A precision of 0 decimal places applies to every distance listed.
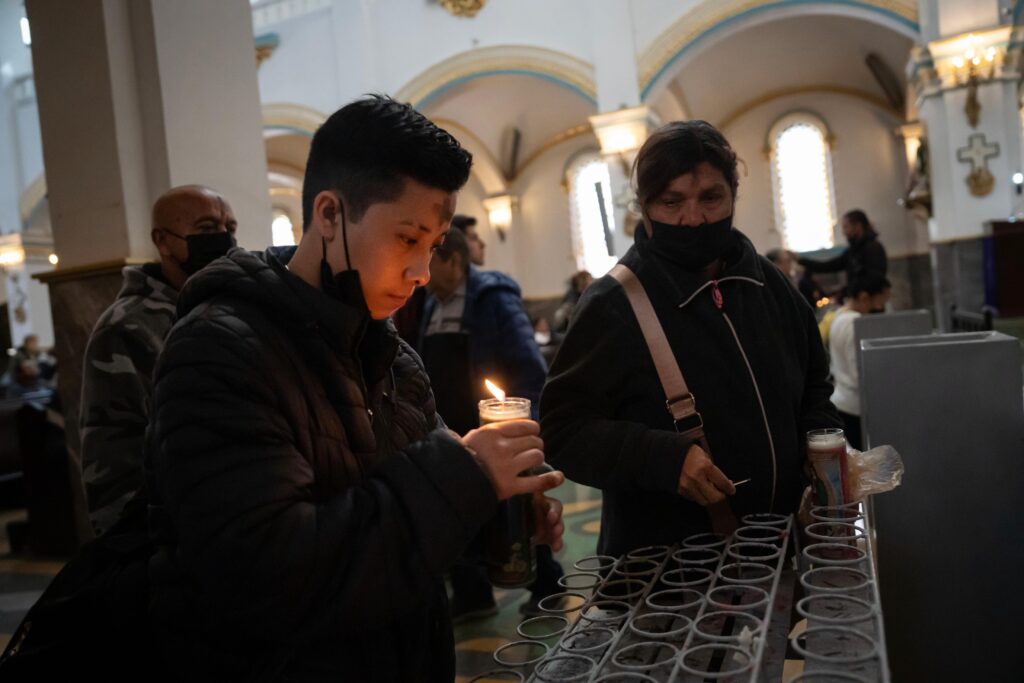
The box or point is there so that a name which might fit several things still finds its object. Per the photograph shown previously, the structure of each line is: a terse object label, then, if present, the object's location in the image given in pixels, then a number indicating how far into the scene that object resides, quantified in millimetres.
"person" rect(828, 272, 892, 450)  4957
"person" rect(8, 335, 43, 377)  12349
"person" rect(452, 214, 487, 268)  4656
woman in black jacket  2088
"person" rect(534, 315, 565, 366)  11469
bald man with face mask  2197
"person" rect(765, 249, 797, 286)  8041
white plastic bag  1790
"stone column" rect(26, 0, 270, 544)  3904
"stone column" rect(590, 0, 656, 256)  12617
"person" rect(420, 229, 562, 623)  4090
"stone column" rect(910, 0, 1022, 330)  9977
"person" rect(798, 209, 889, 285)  7039
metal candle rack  1147
